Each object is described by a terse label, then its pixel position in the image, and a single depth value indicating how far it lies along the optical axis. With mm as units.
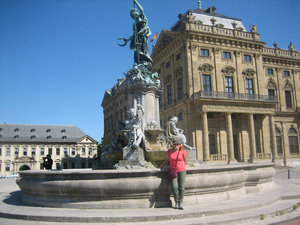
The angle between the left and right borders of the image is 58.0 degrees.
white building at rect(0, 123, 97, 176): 67438
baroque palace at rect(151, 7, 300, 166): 35938
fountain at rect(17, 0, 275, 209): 6699
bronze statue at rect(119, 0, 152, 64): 14633
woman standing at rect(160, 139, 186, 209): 6492
